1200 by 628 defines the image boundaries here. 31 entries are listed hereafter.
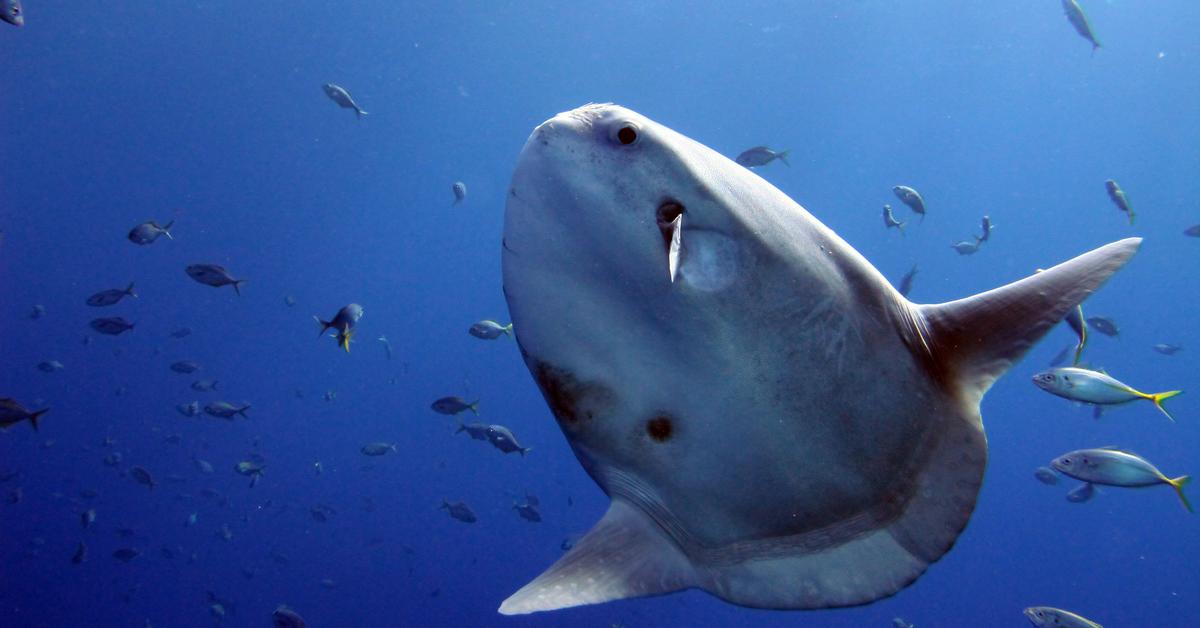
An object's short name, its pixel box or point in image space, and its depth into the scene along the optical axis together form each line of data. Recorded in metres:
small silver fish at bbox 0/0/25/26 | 5.68
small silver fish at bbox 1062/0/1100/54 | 9.77
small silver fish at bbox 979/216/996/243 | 10.94
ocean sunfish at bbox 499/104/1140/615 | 1.29
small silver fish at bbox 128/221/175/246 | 9.11
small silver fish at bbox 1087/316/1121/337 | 9.65
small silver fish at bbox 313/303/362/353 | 6.89
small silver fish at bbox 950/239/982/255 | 12.78
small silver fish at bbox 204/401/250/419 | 11.40
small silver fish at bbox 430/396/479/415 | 9.37
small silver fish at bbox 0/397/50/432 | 7.21
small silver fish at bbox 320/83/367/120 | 12.69
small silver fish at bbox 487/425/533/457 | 9.15
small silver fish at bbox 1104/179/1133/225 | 9.66
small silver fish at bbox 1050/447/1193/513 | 5.73
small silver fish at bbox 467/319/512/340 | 9.84
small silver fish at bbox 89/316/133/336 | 10.16
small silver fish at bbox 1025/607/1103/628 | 6.12
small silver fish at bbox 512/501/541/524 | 12.47
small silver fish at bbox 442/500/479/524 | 11.70
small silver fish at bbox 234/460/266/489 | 12.67
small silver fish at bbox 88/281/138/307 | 10.23
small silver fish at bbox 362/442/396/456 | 13.71
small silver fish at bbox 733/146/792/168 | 9.69
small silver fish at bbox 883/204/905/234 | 10.84
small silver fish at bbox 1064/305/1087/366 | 4.05
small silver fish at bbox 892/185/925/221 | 10.04
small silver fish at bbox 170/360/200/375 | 13.50
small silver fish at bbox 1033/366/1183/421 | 5.53
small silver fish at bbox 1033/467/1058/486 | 10.92
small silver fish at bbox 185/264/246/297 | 8.65
